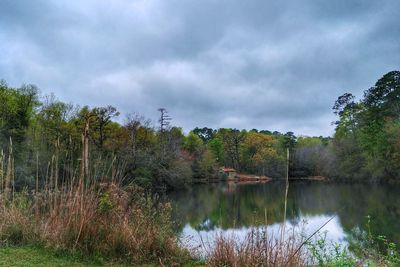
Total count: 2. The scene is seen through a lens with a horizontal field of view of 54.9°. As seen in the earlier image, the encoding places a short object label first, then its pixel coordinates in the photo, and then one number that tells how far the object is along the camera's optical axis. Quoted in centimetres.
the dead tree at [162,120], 4479
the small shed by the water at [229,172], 6282
